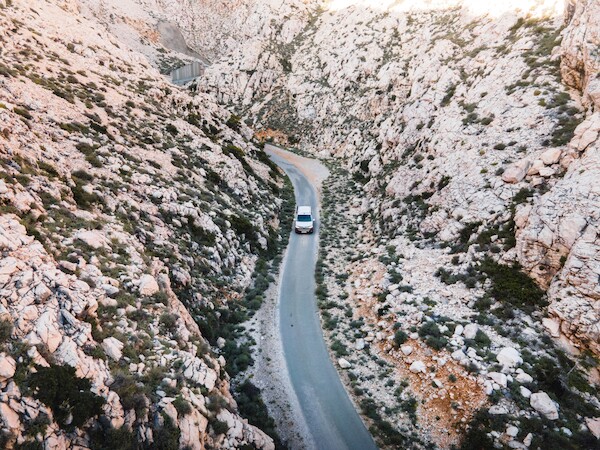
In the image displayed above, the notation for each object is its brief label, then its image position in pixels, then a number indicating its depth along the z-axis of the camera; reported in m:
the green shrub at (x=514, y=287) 17.53
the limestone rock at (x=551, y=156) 20.92
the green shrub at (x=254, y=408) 14.22
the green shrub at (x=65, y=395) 7.95
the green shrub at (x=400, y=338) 17.97
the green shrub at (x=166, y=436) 9.34
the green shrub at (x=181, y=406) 10.15
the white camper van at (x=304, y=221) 33.12
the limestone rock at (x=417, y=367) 16.39
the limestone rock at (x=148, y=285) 13.81
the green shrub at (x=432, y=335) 16.89
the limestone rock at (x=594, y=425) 12.70
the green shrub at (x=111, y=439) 8.39
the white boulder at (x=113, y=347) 10.31
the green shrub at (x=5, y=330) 8.25
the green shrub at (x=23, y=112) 19.14
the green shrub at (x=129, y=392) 9.38
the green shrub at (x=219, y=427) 11.03
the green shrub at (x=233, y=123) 45.45
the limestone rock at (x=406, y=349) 17.41
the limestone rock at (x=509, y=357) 15.18
